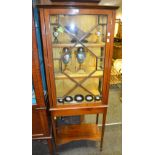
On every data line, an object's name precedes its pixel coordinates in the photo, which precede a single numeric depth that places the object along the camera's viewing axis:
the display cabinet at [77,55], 1.31
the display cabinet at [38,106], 1.31
